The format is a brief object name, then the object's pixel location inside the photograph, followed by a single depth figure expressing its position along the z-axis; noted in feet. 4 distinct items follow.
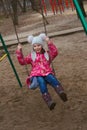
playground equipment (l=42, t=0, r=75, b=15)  54.33
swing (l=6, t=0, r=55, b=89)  10.87
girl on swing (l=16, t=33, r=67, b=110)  10.70
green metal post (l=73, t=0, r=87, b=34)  9.25
